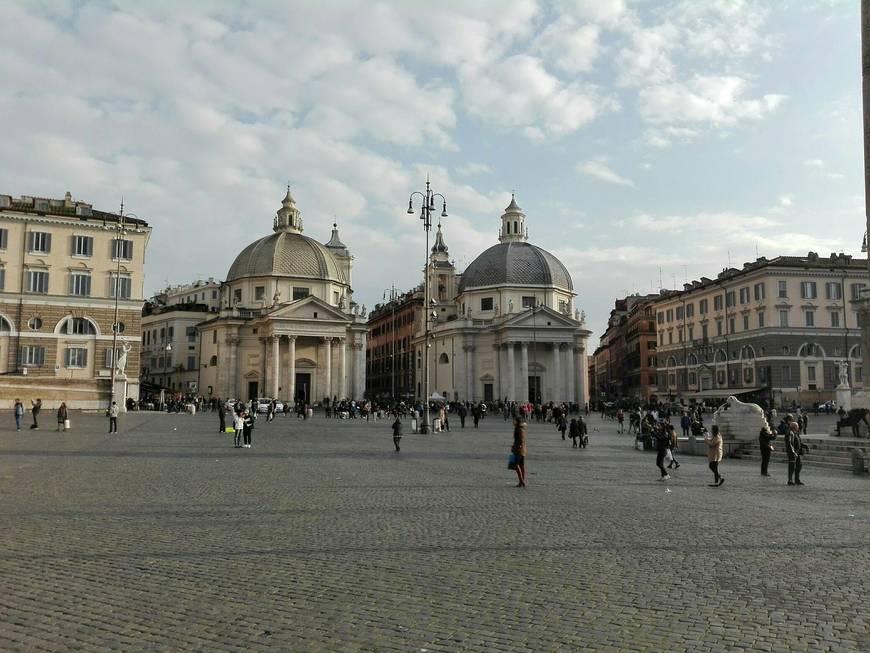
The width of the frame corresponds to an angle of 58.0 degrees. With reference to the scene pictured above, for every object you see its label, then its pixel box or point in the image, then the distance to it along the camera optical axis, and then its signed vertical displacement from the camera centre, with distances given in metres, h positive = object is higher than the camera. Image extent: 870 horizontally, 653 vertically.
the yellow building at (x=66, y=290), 48.03 +7.05
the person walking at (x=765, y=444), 17.23 -0.99
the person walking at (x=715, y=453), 15.52 -1.06
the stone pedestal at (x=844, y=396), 31.91 +0.12
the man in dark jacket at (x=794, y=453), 15.84 -1.08
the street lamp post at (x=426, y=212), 33.34 +8.06
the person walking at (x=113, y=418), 28.09 -0.55
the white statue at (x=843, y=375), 35.47 +1.08
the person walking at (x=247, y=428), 24.20 -0.82
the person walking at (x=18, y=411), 28.77 -0.31
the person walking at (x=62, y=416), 28.19 -0.47
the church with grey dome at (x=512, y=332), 71.56 +6.37
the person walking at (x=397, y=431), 22.81 -0.87
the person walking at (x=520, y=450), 14.69 -0.92
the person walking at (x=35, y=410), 29.46 -0.28
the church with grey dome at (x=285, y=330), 67.06 +6.29
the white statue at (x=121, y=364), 41.19 +2.04
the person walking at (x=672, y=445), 17.61 -1.01
